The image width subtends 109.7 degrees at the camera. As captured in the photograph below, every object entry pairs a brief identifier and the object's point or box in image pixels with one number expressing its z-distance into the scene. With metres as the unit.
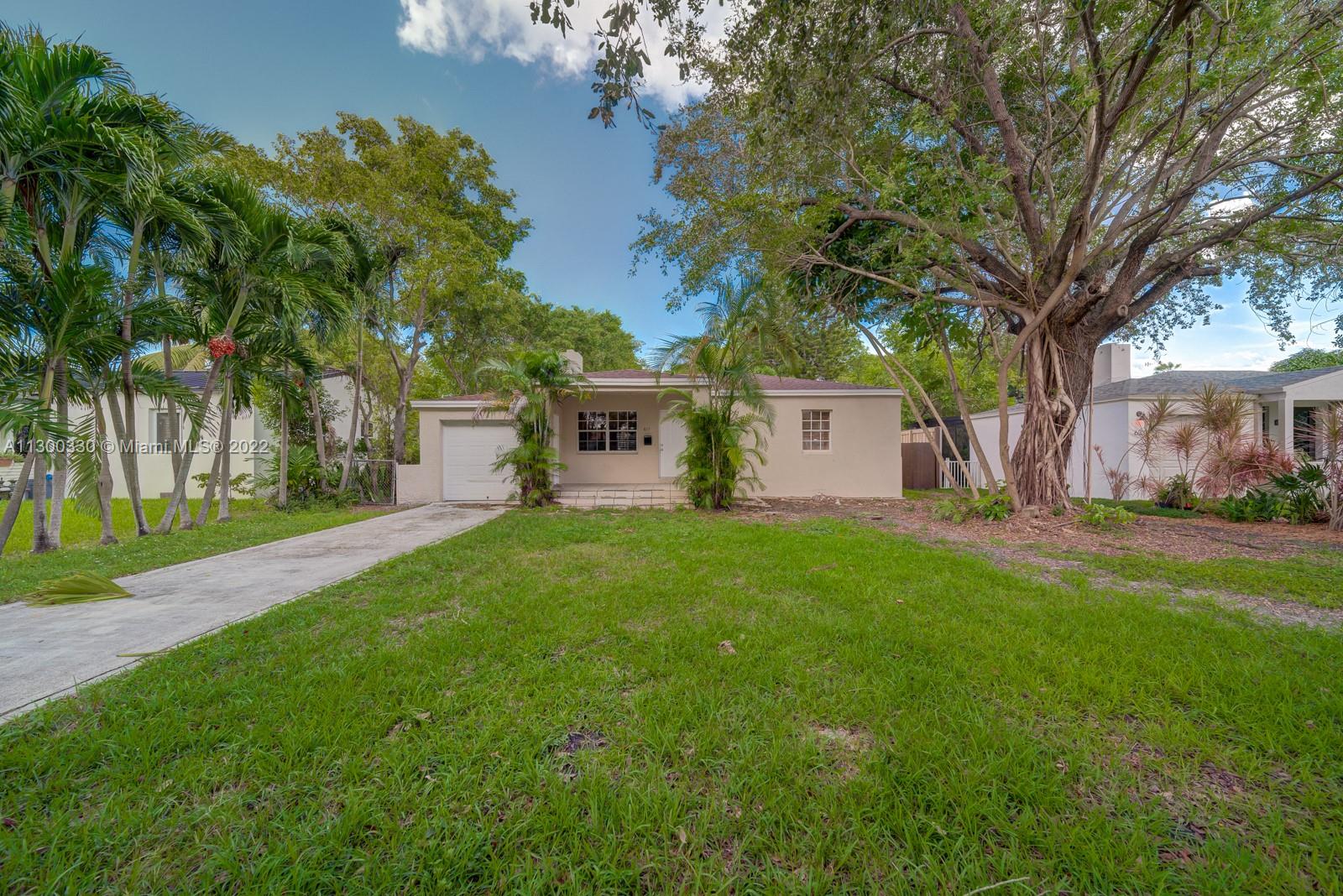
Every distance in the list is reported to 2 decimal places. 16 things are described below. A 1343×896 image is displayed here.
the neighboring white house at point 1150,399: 11.20
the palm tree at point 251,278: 7.44
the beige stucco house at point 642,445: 10.85
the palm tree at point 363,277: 9.95
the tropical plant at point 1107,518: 6.96
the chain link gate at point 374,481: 11.36
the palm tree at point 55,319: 5.55
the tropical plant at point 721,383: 8.26
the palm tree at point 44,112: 5.20
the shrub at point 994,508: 7.64
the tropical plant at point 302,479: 10.43
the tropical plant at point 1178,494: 9.19
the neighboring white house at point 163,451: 13.12
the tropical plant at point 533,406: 8.64
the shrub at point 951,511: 7.91
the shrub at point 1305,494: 7.34
